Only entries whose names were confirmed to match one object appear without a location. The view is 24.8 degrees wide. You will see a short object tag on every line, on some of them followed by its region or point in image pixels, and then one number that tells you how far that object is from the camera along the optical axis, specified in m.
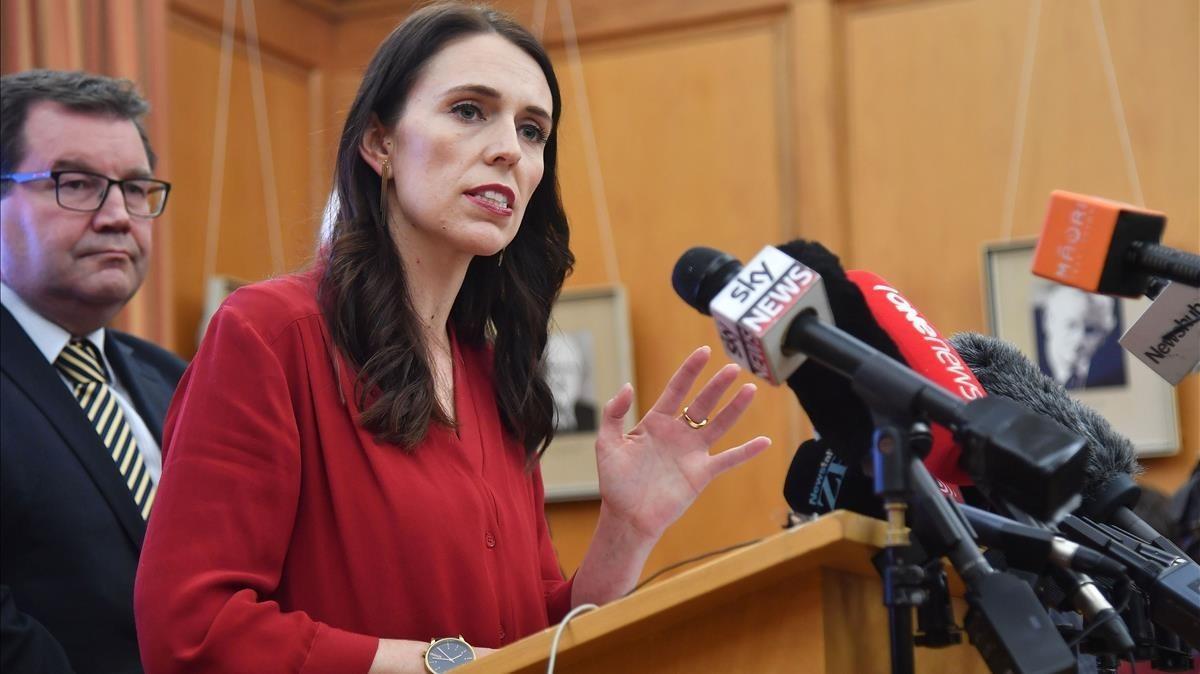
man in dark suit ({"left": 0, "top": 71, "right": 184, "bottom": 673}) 2.22
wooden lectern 1.56
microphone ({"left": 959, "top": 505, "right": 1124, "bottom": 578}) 1.61
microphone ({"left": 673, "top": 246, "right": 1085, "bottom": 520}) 1.52
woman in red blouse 1.77
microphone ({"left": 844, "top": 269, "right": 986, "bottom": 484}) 1.67
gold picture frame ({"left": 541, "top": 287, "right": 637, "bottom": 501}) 3.92
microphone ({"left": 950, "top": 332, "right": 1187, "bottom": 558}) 1.79
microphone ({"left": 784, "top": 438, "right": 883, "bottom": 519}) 1.77
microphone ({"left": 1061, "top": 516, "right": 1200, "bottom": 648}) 1.65
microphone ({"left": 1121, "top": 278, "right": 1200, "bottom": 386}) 1.73
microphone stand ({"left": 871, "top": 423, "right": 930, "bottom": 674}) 1.53
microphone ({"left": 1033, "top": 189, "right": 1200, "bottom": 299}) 1.64
